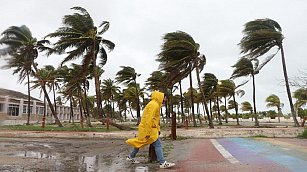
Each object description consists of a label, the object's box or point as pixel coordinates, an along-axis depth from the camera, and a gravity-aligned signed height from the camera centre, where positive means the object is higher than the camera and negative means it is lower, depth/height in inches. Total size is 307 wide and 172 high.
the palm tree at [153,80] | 1692.4 +214.0
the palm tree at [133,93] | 1873.2 +158.9
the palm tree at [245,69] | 1138.4 +183.3
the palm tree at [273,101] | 2783.0 +148.0
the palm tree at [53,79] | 1471.2 +202.9
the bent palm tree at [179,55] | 910.4 +195.9
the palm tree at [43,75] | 1522.5 +236.8
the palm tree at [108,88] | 2276.1 +229.0
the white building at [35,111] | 2020.7 +76.6
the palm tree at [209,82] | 1594.1 +186.6
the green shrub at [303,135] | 546.0 -32.0
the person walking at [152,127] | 249.0 -6.7
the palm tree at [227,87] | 1550.2 +155.4
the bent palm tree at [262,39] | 794.2 +207.3
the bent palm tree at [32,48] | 1041.8 +256.6
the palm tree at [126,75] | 1637.6 +234.6
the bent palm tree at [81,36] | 894.4 +243.8
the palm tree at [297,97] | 1446.0 +117.5
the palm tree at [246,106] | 3213.6 +122.2
